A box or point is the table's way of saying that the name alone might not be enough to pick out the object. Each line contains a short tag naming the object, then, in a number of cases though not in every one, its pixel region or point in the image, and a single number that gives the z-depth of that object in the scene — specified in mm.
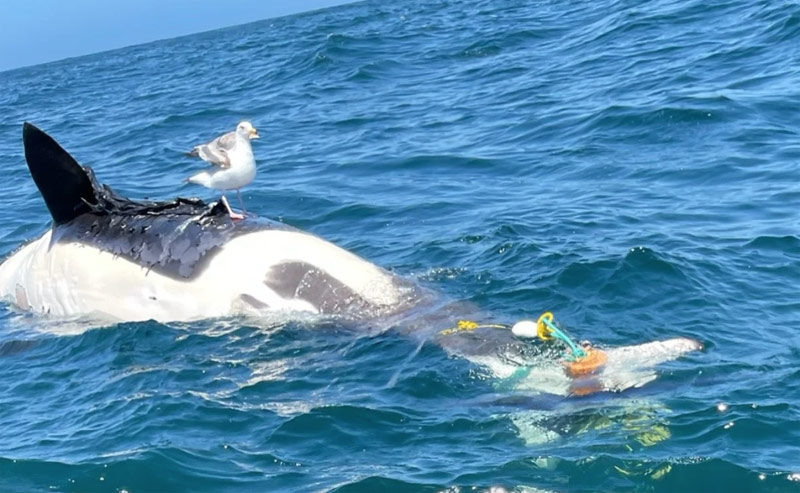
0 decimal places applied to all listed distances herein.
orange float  8945
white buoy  9547
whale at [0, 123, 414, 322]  11180
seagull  11391
